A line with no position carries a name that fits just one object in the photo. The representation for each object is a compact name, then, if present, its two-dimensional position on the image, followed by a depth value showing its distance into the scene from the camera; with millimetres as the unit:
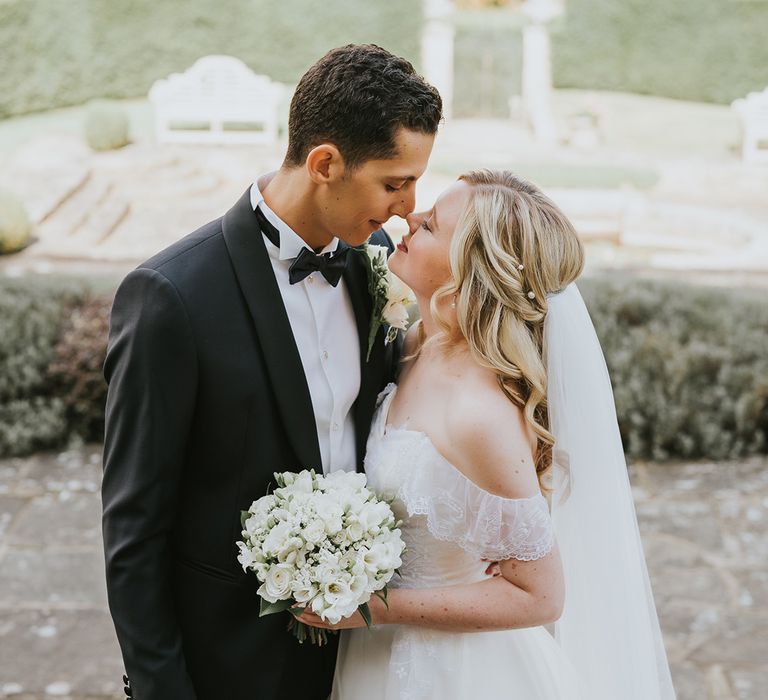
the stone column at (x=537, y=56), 14812
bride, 2385
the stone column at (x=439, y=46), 14609
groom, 2150
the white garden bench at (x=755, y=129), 13141
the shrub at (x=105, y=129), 12562
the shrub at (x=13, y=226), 10438
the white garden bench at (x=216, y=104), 13055
